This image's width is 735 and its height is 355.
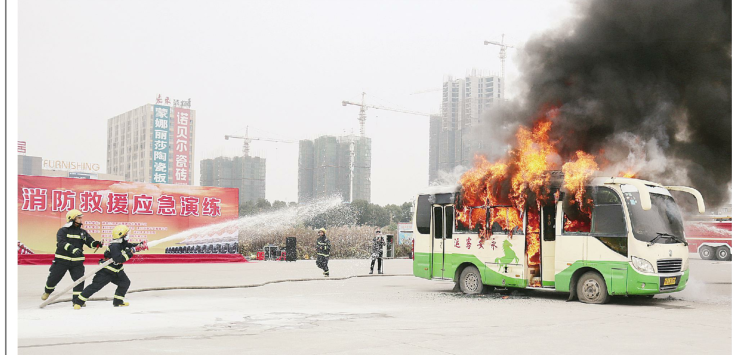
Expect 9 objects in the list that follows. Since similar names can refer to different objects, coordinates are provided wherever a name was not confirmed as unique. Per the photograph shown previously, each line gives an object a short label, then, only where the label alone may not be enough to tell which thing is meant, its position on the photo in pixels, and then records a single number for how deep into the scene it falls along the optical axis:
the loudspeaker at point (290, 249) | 33.78
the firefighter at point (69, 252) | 12.14
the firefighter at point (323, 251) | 21.25
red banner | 28.38
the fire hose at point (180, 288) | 11.78
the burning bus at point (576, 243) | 12.81
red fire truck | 36.84
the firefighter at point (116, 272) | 11.66
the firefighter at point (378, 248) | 22.64
